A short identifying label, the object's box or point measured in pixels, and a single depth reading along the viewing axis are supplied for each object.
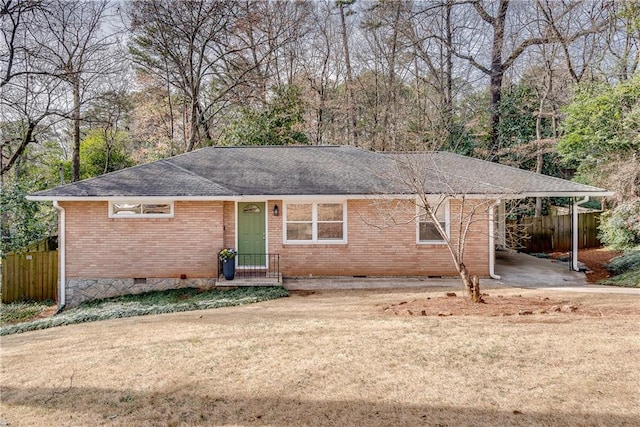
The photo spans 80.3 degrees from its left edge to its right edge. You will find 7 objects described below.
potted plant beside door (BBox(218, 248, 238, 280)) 11.38
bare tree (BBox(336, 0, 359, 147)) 24.55
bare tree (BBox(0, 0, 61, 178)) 12.08
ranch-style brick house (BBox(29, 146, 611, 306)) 11.56
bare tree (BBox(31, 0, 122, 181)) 17.11
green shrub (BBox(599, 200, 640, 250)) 13.91
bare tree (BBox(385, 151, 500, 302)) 11.18
